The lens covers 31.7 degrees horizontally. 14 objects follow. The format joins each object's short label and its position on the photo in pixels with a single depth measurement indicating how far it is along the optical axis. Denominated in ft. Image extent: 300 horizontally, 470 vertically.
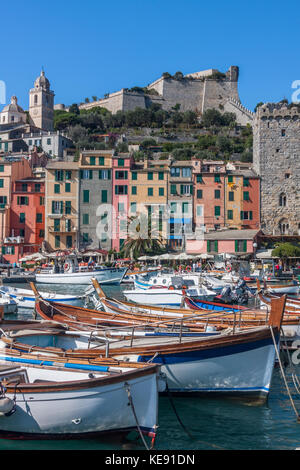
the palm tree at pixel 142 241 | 168.45
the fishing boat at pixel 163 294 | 91.56
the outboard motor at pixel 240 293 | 93.61
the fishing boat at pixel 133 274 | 139.48
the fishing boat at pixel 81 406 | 30.12
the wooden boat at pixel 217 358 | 37.96
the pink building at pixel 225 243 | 167.22
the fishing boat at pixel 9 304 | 85.79
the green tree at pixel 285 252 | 162.61
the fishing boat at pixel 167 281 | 105.60
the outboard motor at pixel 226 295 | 91.91
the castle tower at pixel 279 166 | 189.57
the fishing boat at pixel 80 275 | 137.28
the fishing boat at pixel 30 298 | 91.09
